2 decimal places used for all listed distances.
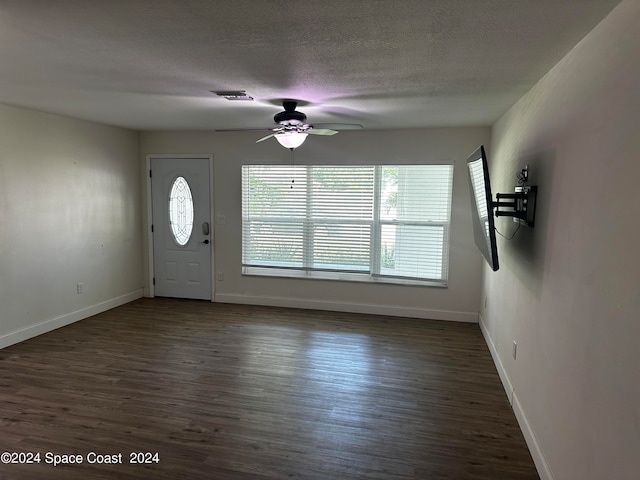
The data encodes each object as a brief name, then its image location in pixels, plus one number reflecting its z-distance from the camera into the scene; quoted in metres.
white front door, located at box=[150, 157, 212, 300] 5.60
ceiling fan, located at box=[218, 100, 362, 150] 3.40
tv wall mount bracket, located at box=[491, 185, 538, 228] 2.57
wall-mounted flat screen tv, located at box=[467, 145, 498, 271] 2.37
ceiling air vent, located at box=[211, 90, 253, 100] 3.10
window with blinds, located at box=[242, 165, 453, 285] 4.97
